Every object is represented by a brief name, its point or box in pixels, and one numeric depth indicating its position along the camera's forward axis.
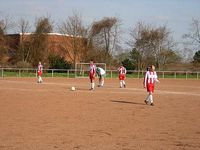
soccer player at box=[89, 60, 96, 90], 26.48
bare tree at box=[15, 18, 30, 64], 63.56
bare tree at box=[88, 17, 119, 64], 65.12
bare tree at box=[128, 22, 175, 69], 63.47
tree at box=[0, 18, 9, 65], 61.22
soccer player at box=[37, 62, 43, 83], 34.43
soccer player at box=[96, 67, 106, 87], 30.34
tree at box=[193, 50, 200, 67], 62.02
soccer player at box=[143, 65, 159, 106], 17.43
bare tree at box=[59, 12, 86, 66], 63.70
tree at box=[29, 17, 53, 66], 63.91
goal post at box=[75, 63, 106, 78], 52.00
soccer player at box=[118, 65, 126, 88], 29.81
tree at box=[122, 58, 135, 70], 63.37
